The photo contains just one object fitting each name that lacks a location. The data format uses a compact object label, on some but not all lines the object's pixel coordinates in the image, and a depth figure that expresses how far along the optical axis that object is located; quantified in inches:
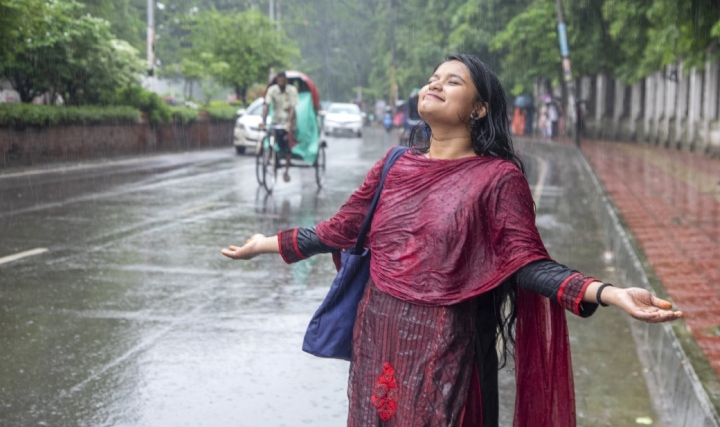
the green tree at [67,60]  842.8
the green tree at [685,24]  386.3
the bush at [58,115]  749.9
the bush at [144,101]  1032.2
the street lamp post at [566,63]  1283.2
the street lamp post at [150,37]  1180.0
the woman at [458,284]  111.3
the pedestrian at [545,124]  1815.9
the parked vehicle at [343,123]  1841.8
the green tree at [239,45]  1596.9
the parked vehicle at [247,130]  1092.8
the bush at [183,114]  1147.9
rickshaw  622.5
